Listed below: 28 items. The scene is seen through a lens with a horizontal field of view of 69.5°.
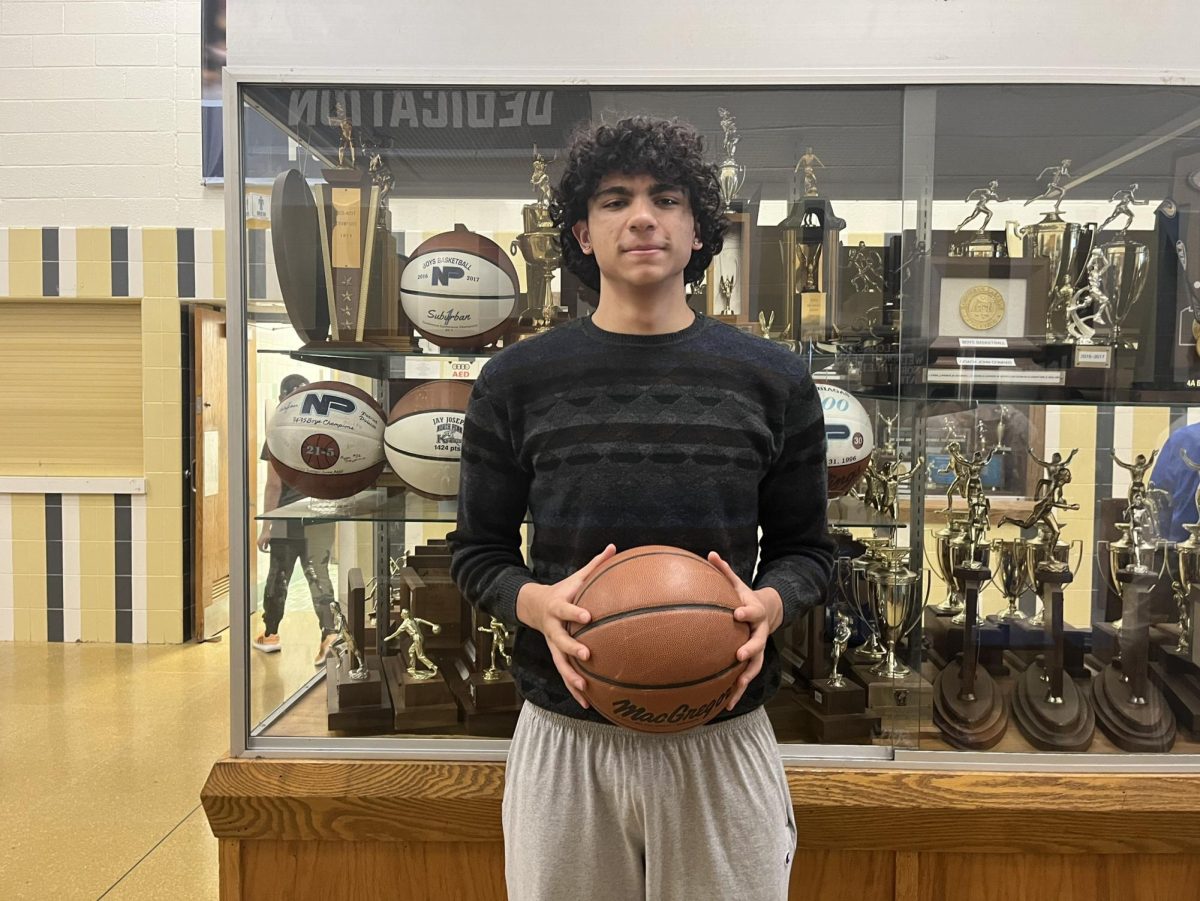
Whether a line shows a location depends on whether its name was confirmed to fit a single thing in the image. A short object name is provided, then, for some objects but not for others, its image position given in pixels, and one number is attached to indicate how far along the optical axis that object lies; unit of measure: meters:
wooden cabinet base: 1.74
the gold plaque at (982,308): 1.87
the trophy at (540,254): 1.92
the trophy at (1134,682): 1.84
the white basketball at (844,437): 1.84
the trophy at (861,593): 1.96
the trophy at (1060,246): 1.93
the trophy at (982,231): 1.89
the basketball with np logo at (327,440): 1.84
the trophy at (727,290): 1.96
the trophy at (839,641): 1.91
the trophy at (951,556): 1.94
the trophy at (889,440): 1.87
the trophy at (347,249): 1.91
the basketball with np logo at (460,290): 1.88
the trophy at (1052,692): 1.84
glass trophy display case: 1.82
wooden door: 4.81
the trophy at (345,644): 1.98
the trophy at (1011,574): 2.02
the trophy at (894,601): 1.89
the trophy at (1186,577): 1.96
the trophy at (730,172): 1.91
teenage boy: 1.27
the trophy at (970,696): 1.83
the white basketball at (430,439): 1.85
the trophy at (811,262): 1.96
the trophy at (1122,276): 1.94
